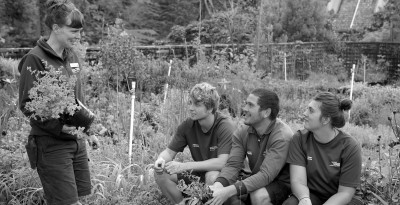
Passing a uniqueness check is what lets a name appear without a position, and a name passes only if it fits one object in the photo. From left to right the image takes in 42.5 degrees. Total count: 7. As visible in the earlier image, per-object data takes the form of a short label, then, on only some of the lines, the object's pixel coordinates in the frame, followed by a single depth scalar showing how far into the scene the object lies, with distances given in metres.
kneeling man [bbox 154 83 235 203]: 3.99
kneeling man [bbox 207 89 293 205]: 3.62
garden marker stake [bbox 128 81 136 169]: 4.84
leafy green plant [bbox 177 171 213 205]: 3.47
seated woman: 3.47
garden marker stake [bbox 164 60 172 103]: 6.76
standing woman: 3.22
